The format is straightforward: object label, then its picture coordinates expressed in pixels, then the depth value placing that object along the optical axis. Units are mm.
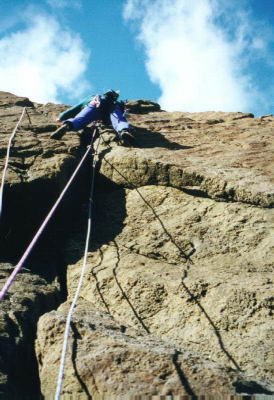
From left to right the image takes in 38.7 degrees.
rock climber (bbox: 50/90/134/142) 6395
